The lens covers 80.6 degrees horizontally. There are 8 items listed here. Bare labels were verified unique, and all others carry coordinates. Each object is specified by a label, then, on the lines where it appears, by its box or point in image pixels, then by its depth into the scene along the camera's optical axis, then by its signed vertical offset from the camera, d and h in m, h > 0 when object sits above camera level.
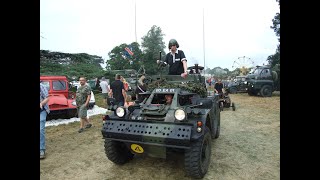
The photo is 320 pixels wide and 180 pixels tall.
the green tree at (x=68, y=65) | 10.98 +1.57
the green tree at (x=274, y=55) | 14.65 +3.00
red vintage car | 6.39 -0.32
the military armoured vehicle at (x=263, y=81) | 12.32 +0.51
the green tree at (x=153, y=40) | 32.43 +8.71
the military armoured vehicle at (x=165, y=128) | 2.80 -0.61
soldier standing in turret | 4.40 +0.69
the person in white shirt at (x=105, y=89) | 9.19 -0.01
